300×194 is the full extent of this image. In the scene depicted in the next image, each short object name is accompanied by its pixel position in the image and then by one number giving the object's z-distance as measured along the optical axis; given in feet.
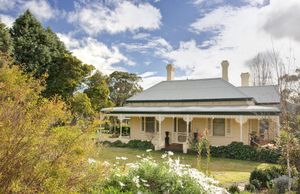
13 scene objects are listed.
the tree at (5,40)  57.81
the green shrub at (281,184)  19.87
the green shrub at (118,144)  55.62
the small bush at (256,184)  22.08
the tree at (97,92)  74.01
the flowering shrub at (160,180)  15.02
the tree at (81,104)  62.45
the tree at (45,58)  65.54
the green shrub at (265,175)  23.37
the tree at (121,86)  124.78
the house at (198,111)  49.11
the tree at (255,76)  71.76
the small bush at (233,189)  20.01
